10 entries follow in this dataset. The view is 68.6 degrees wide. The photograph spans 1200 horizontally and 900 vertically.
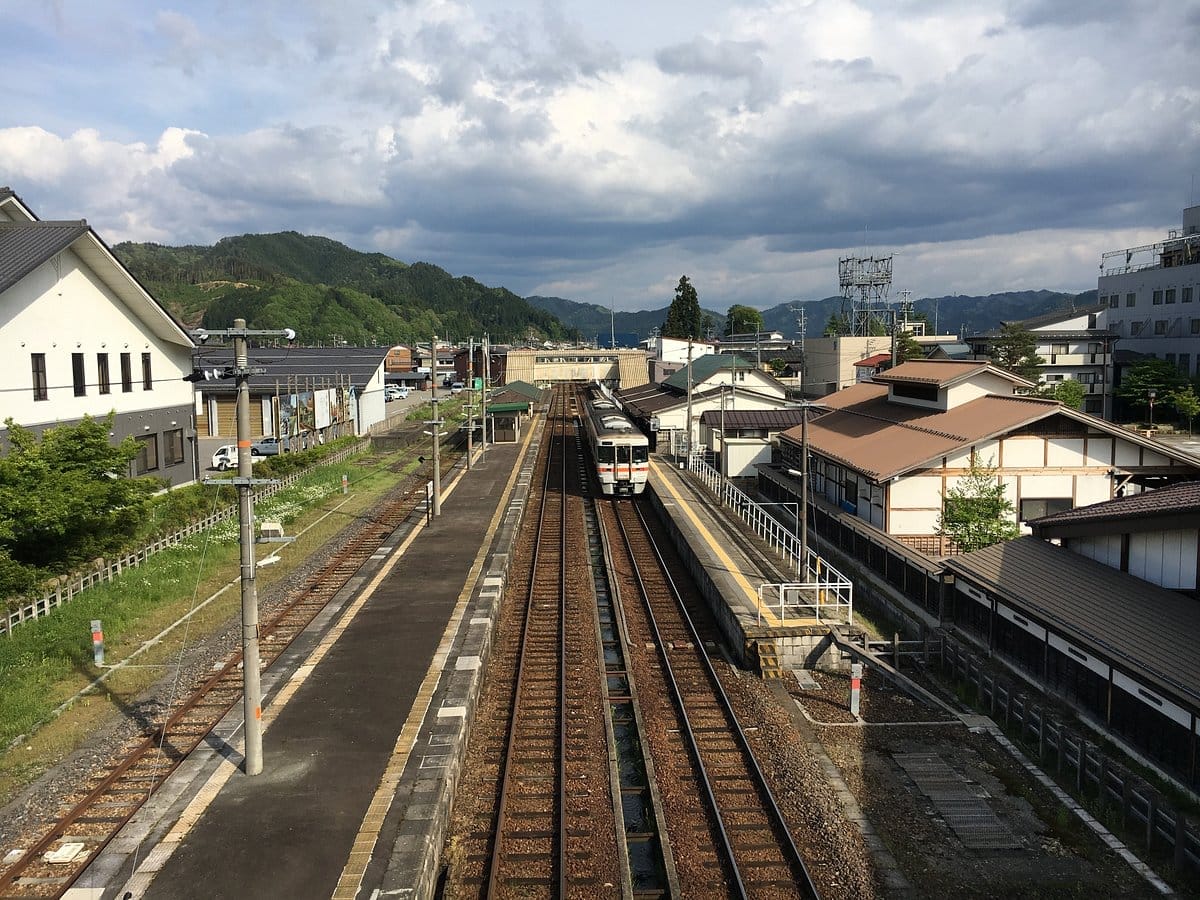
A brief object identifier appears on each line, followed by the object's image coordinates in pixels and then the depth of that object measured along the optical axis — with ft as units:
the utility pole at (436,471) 85.20
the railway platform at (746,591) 50.14
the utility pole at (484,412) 133.59
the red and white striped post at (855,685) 43.65
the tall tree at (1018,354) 160.76
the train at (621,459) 100.37
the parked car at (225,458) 112.88
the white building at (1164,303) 169.29
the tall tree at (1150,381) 155.84
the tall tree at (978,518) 65.41
